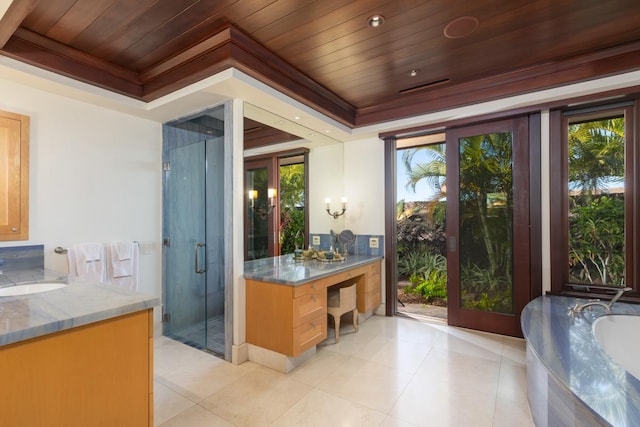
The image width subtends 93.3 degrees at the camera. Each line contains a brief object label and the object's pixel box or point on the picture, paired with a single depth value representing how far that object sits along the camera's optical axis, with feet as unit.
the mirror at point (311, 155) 9.98
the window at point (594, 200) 8.58
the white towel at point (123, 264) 9.04
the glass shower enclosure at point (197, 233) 9.09
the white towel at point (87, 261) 8.25
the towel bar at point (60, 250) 8.09
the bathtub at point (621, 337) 6.76
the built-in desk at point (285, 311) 7.98
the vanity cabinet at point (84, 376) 3.41
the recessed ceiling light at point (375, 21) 6.45
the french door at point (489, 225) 10.03
